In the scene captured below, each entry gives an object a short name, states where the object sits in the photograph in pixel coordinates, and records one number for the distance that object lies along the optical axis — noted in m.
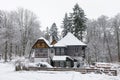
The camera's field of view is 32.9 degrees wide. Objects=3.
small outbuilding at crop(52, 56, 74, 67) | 43.16
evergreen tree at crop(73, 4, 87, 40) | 57.22
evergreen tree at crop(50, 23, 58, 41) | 75.11
